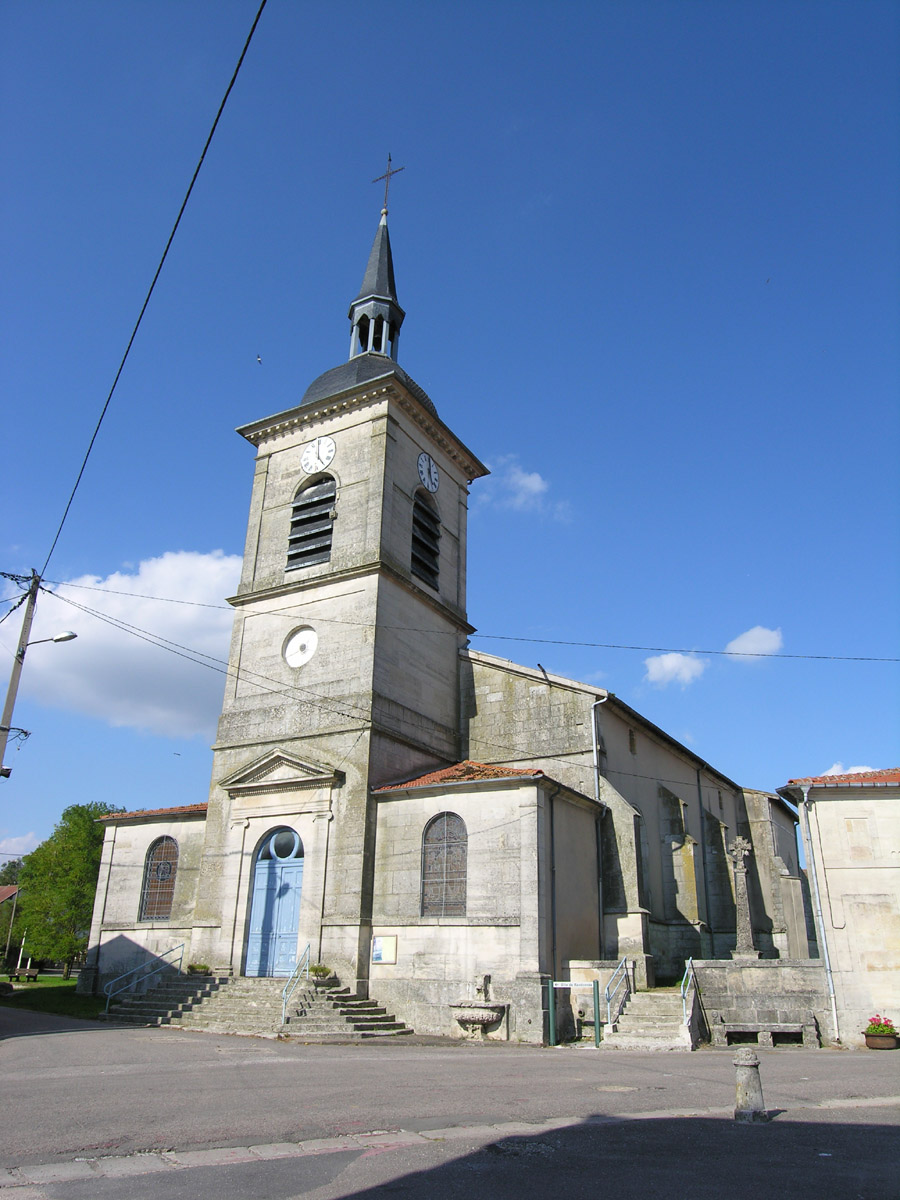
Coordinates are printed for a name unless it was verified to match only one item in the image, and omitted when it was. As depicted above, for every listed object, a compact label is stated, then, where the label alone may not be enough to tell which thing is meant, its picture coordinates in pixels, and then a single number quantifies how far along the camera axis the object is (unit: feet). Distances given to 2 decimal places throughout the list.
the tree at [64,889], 152.97
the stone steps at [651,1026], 49.08
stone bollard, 25.23
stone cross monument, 60.59
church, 58.80
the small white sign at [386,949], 60.08
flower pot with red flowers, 48.80
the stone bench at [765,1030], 51.34
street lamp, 56.49
